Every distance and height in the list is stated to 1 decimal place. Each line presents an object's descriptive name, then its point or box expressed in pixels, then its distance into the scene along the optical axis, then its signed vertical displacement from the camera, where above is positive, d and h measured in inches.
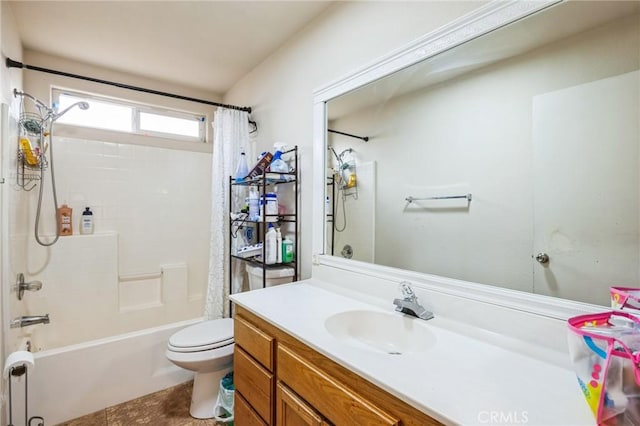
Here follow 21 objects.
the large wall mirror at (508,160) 35.6 +9.0
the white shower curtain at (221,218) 85.5 -1.6
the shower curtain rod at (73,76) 63.6 +34.6
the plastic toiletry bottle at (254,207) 75.3 +1.6
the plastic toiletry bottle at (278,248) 71.8 -9.0
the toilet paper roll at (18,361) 51.6 -27.5
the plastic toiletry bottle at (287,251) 72.6 -9.9
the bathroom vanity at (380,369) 25.0 -16.9
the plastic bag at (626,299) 26.6 -8.5
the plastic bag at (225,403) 67.9 -46.4
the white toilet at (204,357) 65.6 -33.8
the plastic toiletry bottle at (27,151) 72.9 +16.5
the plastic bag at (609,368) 20.0 -11.8
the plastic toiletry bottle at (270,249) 70.7 -9.1
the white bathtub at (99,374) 68.0 -42.5
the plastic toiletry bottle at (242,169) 83.1 +13.1
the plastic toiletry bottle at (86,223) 89.3 -3.0
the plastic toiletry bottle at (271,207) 72.5 +1.5
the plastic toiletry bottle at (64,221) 85.8 -2.3
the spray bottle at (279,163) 73.7 +13.2
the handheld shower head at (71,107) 80.3 +30.6
